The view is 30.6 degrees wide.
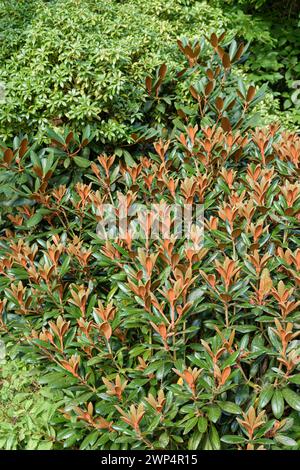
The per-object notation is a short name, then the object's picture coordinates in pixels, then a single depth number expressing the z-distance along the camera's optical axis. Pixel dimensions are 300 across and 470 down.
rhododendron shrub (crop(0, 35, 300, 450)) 2.18
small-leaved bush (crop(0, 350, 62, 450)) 2.46
